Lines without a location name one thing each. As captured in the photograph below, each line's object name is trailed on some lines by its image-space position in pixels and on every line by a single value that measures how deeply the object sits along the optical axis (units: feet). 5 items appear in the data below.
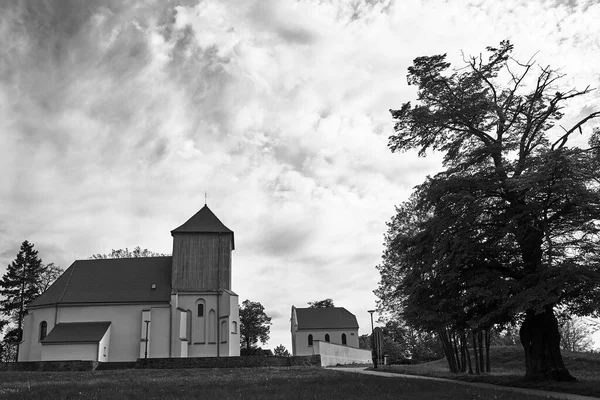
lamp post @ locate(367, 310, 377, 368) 119.81
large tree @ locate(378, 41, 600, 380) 56.44
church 138.41
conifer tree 191.52
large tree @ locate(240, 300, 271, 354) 247.70
